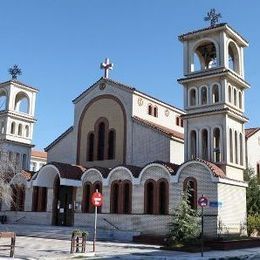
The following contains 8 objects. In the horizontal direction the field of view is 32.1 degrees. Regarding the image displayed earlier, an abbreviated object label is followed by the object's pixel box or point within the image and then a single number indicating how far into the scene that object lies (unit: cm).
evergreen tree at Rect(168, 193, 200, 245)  2473
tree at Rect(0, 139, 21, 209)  2343
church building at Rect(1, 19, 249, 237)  2967
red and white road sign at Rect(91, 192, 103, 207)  2348
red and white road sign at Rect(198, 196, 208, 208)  2233
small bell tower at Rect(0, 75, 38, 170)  4422
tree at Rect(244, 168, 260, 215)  3350
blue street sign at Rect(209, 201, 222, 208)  2762
